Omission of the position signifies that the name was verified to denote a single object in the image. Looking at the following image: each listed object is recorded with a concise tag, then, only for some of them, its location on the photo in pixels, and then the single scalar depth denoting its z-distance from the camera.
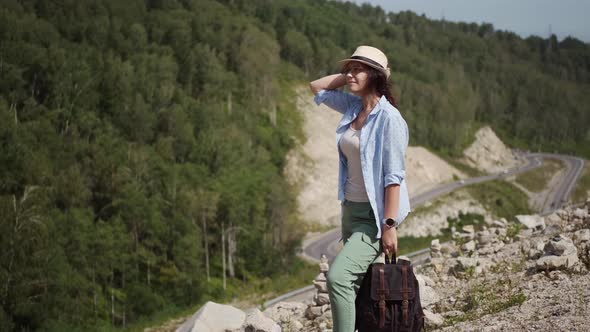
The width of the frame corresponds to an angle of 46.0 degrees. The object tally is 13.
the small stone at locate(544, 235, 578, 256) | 10.67
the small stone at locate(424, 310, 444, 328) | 9.10
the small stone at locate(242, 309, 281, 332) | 9.57
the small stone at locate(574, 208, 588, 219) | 15.45
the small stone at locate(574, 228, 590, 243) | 11.82
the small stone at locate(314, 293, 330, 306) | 11.85
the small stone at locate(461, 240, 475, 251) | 15.12
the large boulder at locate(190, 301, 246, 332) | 11.01
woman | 6.43
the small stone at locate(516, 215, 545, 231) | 16.60
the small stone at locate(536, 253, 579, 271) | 10.52
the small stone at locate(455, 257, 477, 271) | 12.33
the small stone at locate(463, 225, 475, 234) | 17.28
